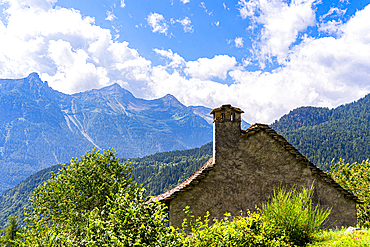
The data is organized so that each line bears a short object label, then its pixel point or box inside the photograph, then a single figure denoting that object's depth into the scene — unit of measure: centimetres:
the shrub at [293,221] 896
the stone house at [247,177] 1290
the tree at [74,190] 1764
